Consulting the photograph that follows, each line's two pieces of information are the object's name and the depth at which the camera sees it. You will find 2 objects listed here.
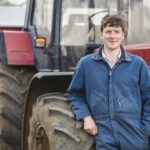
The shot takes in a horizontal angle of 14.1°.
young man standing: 4.16
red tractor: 4.55
